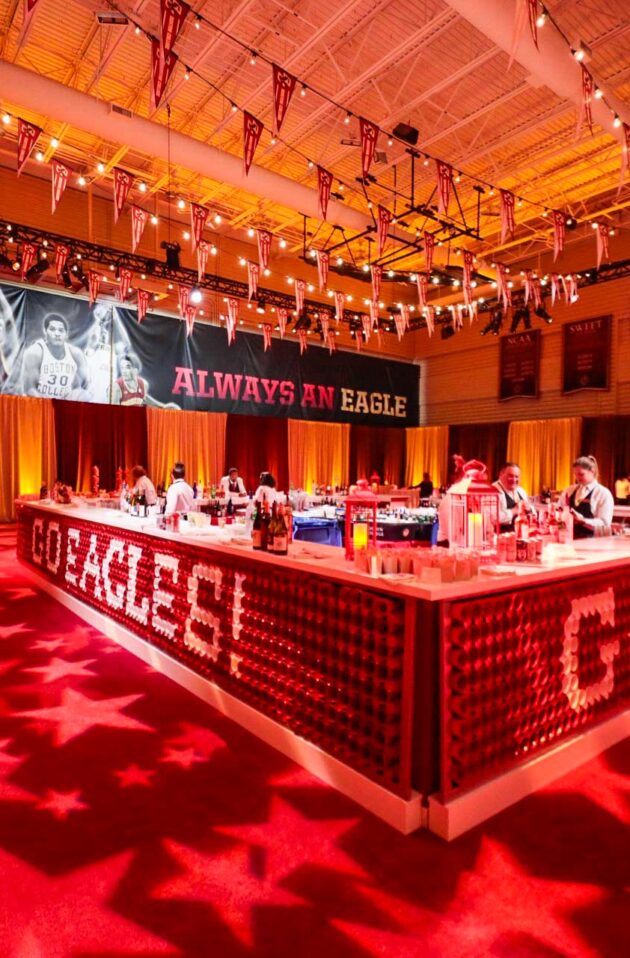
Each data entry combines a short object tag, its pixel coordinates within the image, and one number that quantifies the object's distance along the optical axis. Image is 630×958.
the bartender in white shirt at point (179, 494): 5.49
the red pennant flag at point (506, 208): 6.49
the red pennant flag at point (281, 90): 4.48
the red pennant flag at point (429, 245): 7.46
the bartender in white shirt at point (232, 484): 10.70
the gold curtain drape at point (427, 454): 16.45
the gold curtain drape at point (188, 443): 13.16
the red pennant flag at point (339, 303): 9.57
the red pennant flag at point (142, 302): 10.01
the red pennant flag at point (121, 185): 6.36
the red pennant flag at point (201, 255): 7.35
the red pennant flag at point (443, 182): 6.04
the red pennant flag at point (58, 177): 6.28
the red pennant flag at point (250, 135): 5.05
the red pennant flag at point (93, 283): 9.08
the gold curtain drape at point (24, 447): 11.45
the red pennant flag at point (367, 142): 5.37
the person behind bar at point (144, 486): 6.49
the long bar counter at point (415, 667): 2.33
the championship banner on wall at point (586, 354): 12.95
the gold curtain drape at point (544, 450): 13.31
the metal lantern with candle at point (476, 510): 2.86
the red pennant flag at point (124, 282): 9.09
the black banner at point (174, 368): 11.23
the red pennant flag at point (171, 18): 3.87
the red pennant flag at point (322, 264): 8.40
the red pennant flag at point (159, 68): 4.08
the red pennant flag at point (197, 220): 7.05
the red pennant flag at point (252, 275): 8.28
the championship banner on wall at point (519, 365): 14.37
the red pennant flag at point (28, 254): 8.77
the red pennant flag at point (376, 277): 8.52
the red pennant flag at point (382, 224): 6.96
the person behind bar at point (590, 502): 4.31
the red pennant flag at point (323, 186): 5.99
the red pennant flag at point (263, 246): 7.42
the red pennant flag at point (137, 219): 7.12
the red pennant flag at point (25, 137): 5.31
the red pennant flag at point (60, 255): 8.30
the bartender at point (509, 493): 4.79
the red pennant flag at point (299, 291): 8.90
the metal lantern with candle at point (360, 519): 2.80
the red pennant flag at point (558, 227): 7.29
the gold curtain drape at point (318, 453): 15.50
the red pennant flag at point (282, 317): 11.03
